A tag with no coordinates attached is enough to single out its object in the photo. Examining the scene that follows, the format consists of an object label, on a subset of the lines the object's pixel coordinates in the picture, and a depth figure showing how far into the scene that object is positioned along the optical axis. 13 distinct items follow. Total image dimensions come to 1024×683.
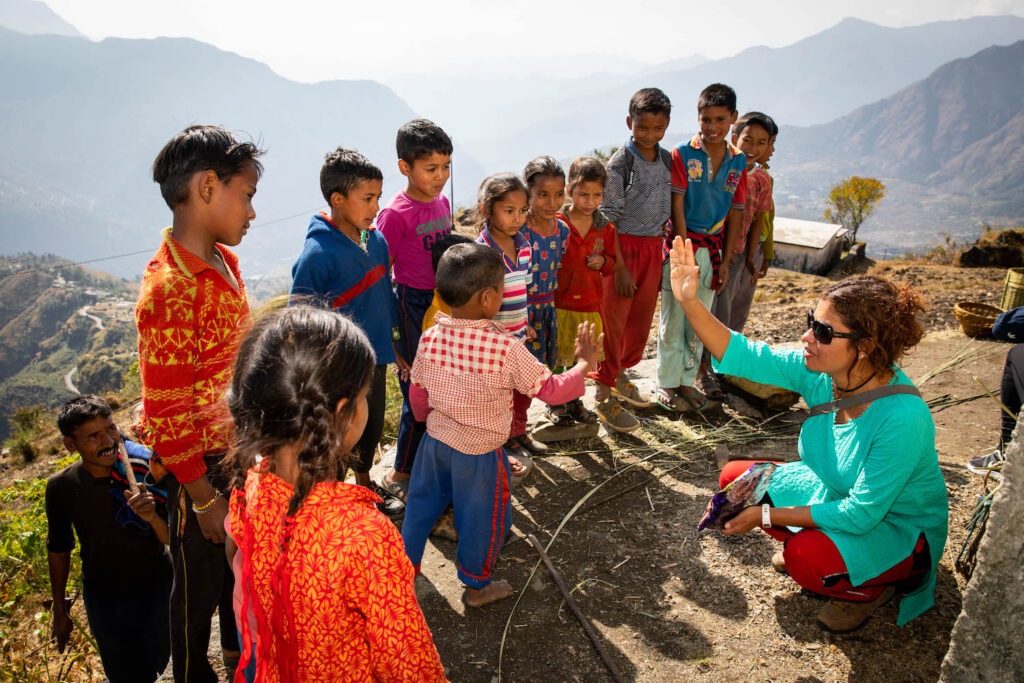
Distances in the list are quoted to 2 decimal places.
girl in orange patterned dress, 1.21
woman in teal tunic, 2.13
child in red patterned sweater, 1.73
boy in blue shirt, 4.31
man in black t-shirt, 2.41
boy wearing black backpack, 4.13
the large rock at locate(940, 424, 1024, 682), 1.69
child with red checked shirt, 2.27
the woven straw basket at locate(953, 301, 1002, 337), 5.68
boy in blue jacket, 2.77
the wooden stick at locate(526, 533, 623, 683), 2.26
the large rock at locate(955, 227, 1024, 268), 11.76
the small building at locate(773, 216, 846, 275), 15.06
